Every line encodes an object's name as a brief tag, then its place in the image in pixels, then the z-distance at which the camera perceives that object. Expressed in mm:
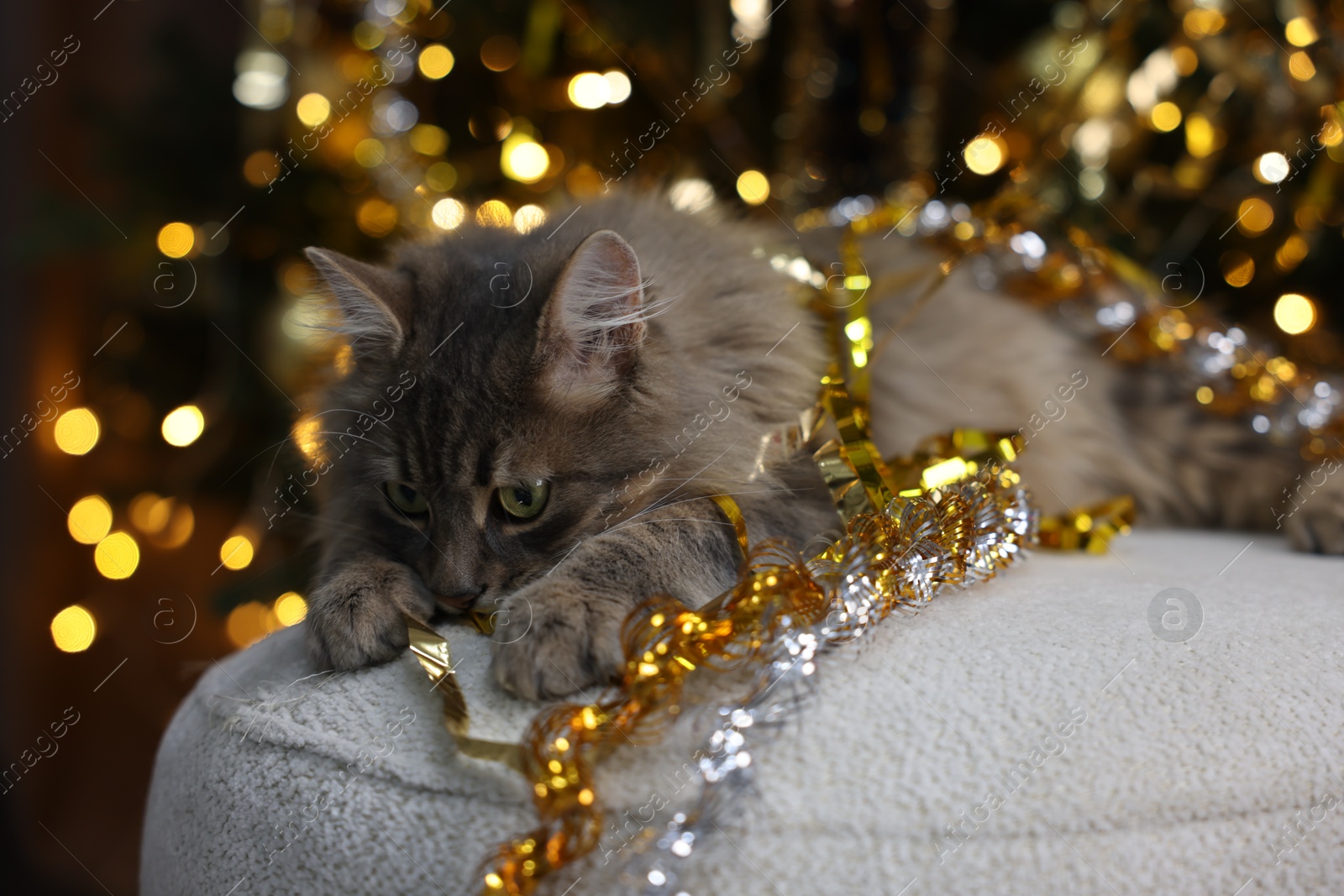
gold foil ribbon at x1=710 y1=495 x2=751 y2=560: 590
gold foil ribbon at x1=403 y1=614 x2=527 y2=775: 509
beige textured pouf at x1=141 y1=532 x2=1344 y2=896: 495
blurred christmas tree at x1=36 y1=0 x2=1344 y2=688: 832
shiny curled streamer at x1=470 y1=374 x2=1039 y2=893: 495
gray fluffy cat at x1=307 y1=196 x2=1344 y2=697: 571
